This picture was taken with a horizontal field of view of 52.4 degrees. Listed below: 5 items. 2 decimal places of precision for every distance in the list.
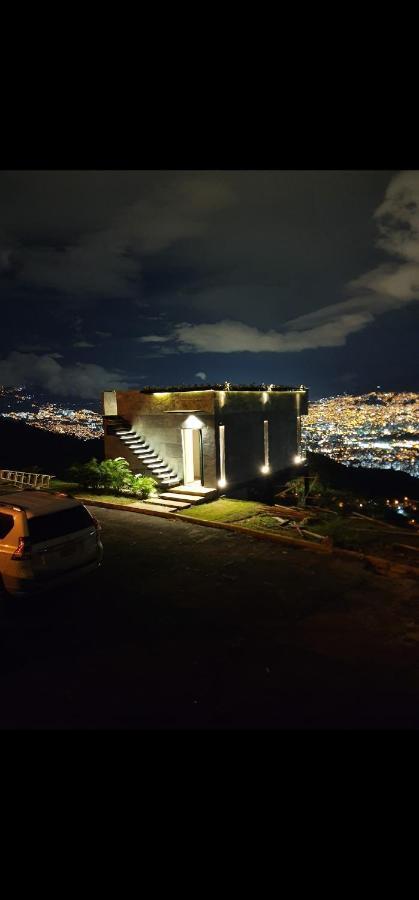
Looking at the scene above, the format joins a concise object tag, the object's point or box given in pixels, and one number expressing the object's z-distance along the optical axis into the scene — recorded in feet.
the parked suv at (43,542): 21.97
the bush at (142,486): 51.26
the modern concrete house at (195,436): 51.31
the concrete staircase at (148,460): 55.05
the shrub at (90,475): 56.29
